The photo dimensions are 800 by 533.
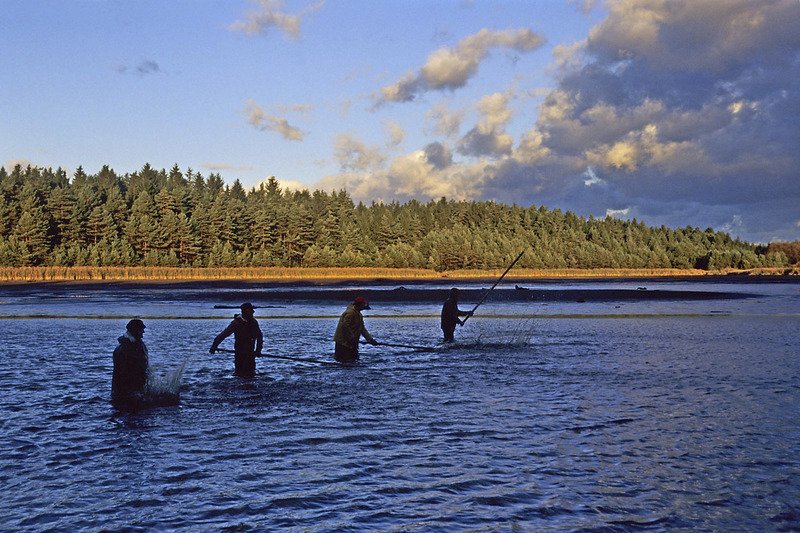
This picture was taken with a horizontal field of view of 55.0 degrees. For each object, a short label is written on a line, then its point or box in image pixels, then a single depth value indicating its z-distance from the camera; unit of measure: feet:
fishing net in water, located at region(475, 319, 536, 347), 101.65
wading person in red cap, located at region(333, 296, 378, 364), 72.81
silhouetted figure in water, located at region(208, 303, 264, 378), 60.03
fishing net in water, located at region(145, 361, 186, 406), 52.70
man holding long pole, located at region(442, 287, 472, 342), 89.47
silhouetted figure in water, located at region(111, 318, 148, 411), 49.37
